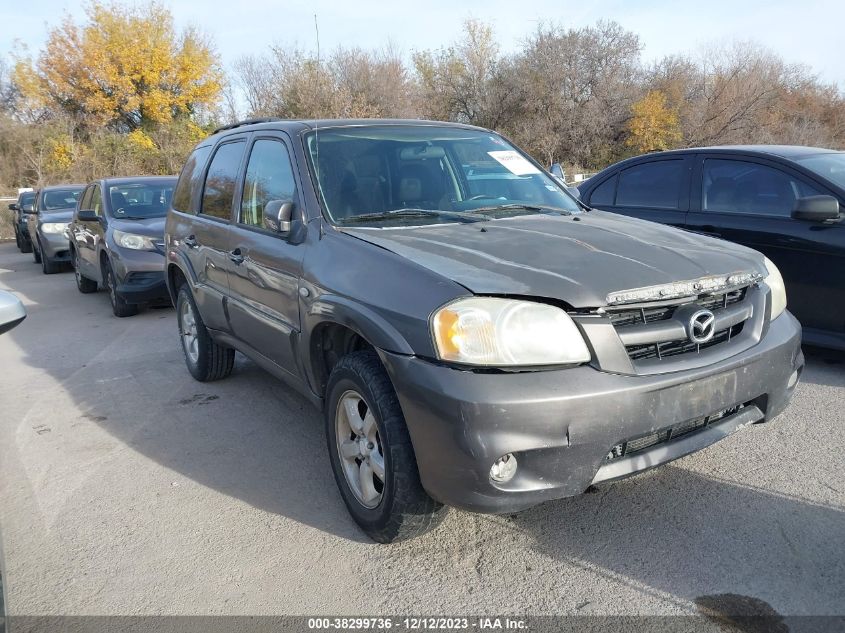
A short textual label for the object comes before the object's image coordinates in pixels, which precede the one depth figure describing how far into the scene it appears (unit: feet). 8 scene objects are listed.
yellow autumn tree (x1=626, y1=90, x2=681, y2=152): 123.24
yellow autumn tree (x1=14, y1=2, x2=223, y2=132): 112.06
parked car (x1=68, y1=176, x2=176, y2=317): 26.96
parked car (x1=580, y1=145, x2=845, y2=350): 15.47
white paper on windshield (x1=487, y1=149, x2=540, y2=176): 13.79
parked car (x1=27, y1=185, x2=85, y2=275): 43.50
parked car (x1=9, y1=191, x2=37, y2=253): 60.86
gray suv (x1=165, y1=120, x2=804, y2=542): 7.93
